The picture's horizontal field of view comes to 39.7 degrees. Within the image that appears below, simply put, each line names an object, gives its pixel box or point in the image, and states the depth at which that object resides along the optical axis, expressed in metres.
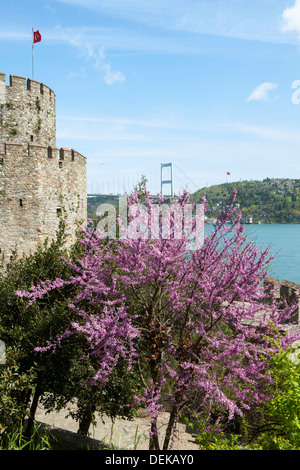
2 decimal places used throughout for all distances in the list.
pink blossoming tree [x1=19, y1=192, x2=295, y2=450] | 7.90
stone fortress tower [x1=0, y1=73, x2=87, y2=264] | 16.45
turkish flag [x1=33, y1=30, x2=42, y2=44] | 21.11
